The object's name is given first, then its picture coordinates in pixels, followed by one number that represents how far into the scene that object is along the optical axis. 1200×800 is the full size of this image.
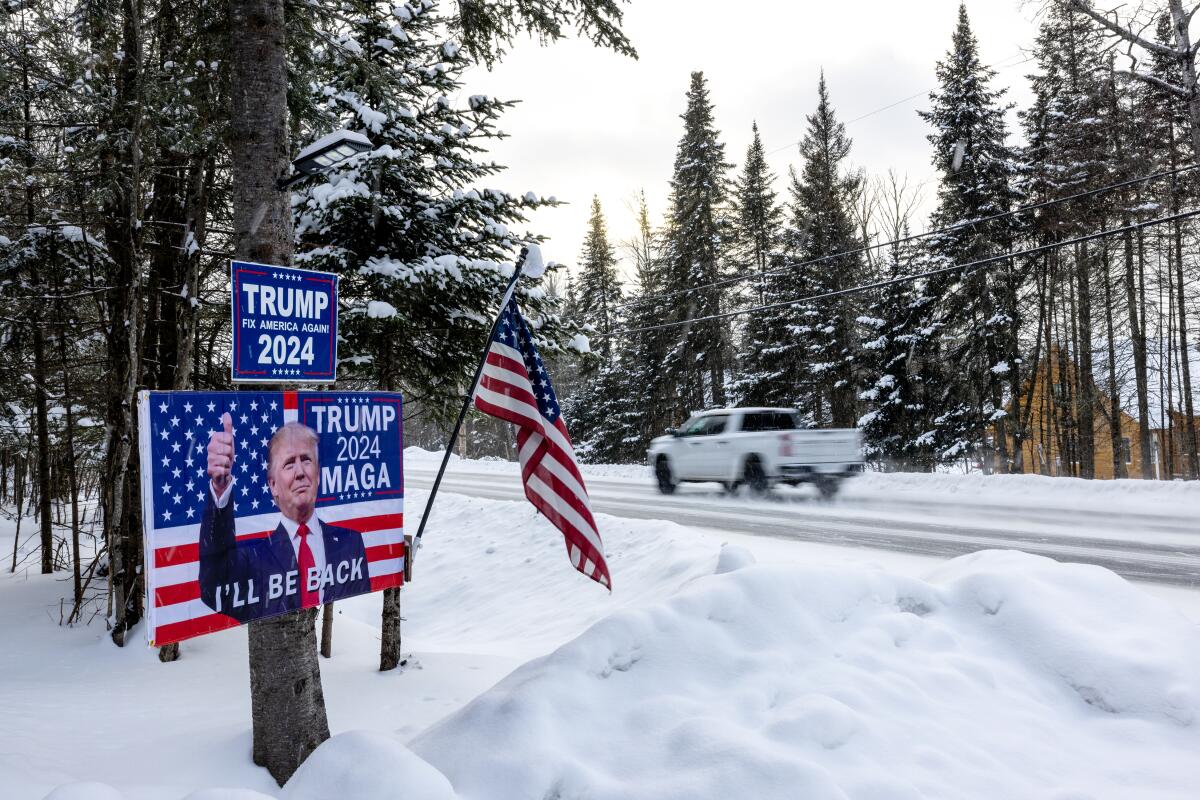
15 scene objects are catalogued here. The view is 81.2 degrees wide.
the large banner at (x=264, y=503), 3.18
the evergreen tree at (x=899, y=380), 25.05
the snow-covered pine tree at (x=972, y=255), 23.92
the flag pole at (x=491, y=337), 4.44
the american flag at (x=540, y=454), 4.56
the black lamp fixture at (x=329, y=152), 3.58
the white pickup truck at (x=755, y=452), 14.27
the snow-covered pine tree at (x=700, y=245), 30.30
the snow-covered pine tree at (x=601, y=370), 35.81
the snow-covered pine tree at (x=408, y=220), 6.60
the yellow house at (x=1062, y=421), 26.69
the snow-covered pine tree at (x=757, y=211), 34.97
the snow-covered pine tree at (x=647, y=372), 33.31
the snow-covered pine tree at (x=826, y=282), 27.45
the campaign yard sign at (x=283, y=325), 3.50
